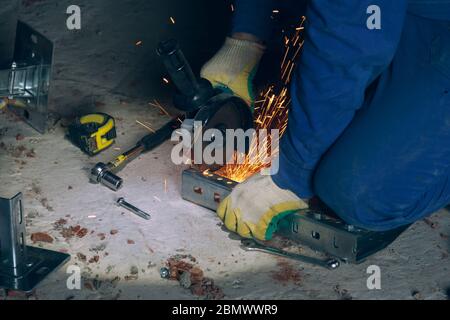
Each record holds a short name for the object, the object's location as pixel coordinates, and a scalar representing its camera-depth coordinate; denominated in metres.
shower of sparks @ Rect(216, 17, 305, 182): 3.13
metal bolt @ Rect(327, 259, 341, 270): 2.69
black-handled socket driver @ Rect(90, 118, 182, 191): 3.07
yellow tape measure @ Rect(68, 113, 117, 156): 3.26
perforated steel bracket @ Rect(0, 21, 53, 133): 3.03
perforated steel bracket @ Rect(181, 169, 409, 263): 2.70
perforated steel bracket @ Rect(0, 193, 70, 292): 2.49
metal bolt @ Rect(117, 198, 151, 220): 2.95
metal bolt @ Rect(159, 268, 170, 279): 2.64
